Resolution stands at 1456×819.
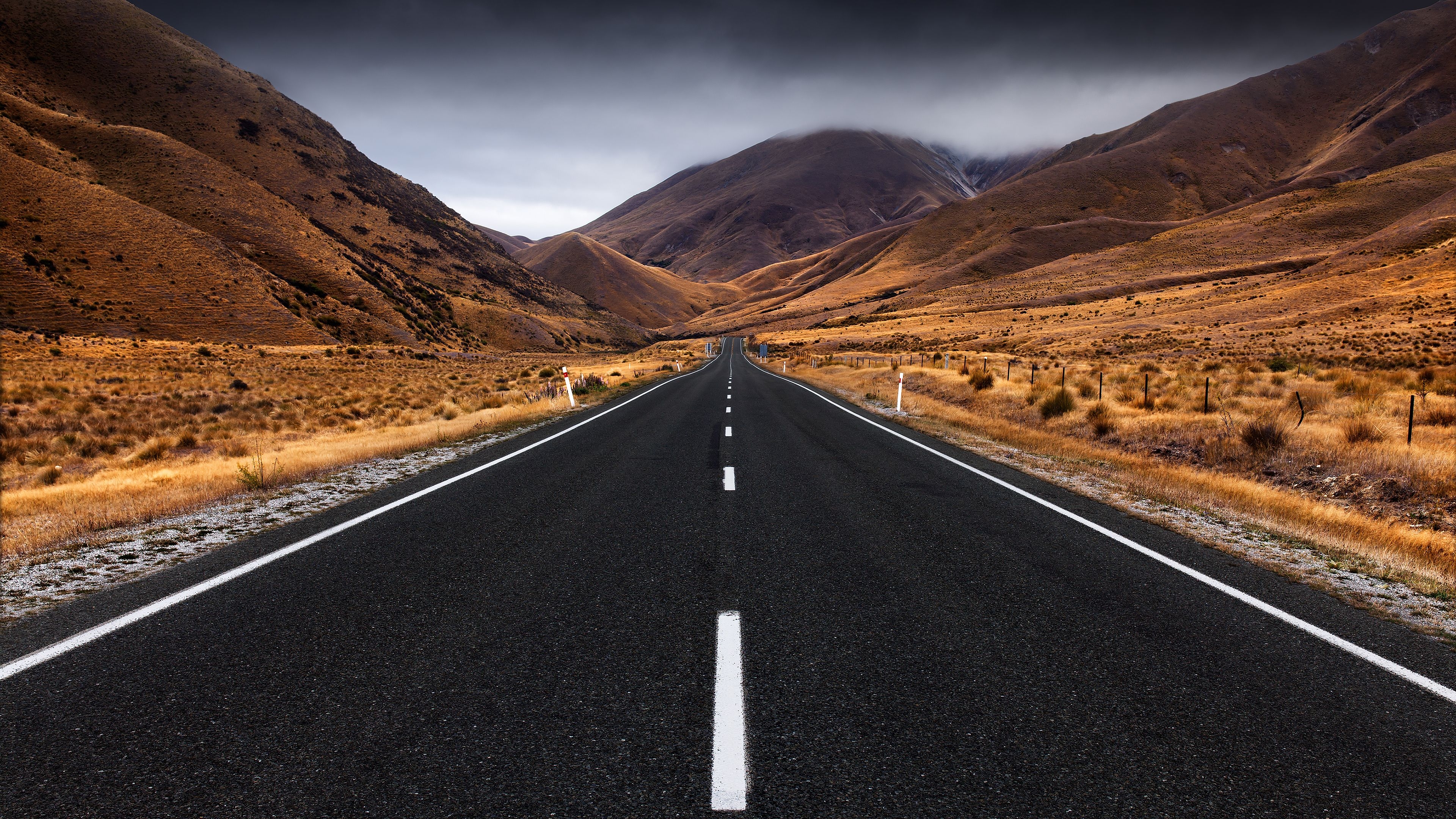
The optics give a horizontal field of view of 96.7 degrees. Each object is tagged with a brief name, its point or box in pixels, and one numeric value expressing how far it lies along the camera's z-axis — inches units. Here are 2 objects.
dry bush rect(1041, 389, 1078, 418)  665.6
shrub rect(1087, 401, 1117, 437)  570.9
